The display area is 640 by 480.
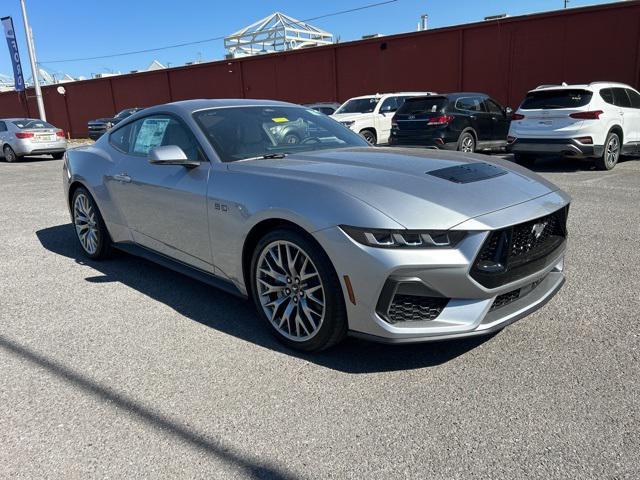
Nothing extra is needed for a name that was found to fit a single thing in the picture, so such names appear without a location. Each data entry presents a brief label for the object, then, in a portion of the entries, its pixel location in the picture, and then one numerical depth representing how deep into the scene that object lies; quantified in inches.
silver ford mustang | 103.7
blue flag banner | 1024.9
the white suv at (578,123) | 382.3
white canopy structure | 1466.5
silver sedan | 680.4
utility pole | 989.8
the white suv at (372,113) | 565.0
